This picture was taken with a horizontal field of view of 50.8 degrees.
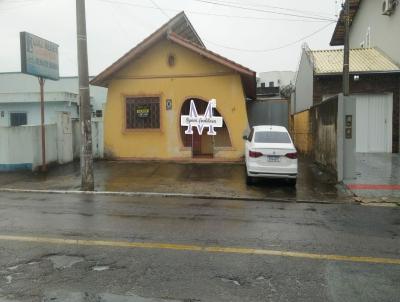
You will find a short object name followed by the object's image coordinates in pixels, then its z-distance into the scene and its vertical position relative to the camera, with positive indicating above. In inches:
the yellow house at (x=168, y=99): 639.1 +41.4
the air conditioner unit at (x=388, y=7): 737.6 +207.1
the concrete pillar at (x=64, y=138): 642.2 -17.8
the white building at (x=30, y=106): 1010.7 +50.9
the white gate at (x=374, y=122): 735.1 +2.0
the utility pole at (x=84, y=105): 442.0 +22.4
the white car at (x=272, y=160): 446.0 -38.1
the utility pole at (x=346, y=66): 508.7 +69.4
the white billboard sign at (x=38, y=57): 541.3 +95.0
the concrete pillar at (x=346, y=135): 480.4 -13.0
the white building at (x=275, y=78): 1704.0 +190.5
